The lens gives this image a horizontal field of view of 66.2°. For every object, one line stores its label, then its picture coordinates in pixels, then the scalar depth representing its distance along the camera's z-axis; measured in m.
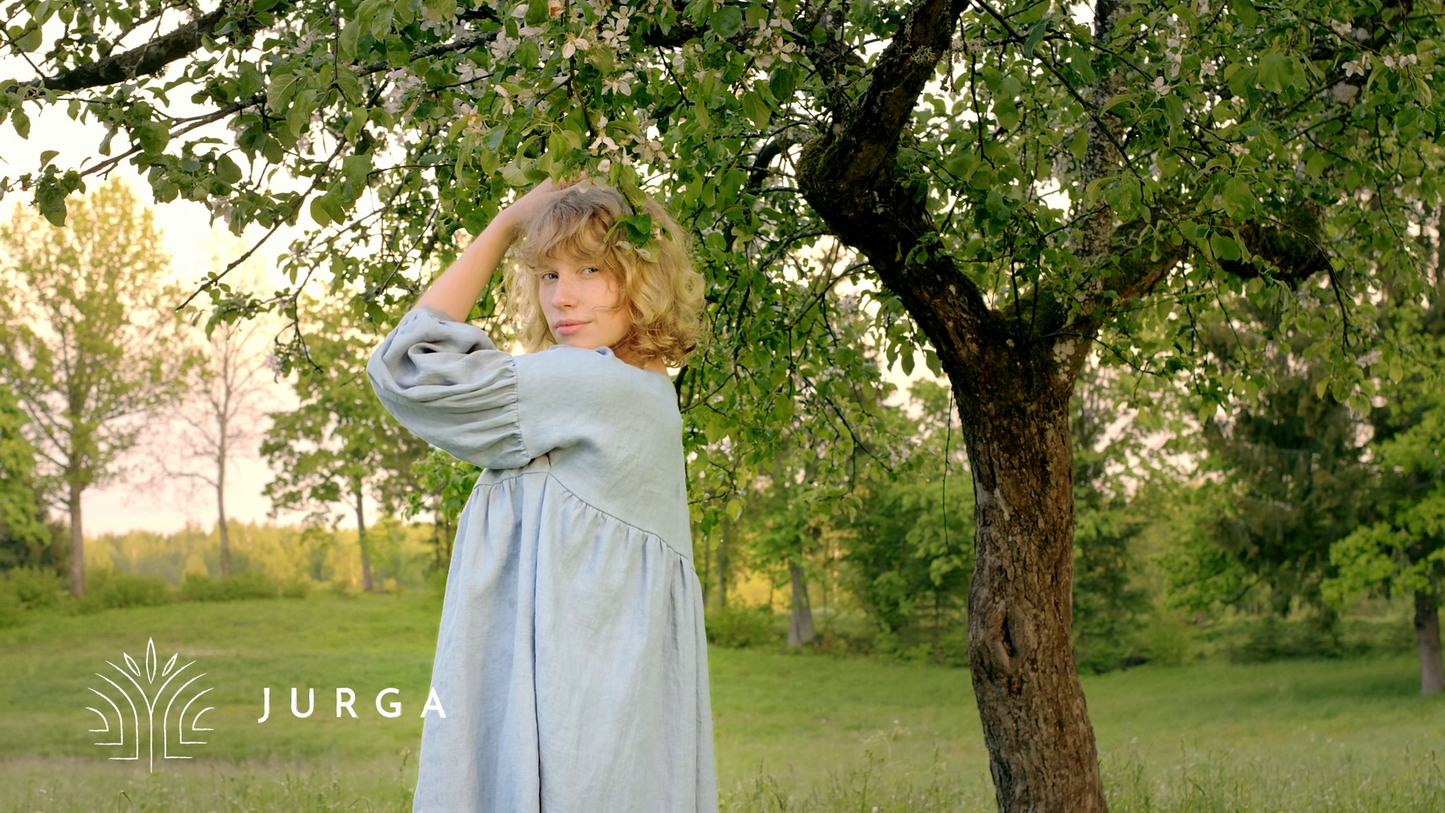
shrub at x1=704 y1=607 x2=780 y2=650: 22.45
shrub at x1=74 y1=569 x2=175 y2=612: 20.97
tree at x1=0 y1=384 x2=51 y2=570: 18.84
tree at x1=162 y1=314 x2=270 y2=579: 21.00
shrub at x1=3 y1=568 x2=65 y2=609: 20.17
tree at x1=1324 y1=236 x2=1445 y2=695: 14.51
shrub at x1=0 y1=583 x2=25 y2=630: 19.91
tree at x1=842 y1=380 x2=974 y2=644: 18.80
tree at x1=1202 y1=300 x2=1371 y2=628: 16.39
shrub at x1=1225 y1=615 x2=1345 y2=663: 21.59
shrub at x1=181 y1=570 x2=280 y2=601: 22.09
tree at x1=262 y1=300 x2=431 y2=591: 21.19
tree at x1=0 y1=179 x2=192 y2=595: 19.83
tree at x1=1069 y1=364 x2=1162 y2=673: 18.30
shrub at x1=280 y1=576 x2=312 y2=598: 23.10
